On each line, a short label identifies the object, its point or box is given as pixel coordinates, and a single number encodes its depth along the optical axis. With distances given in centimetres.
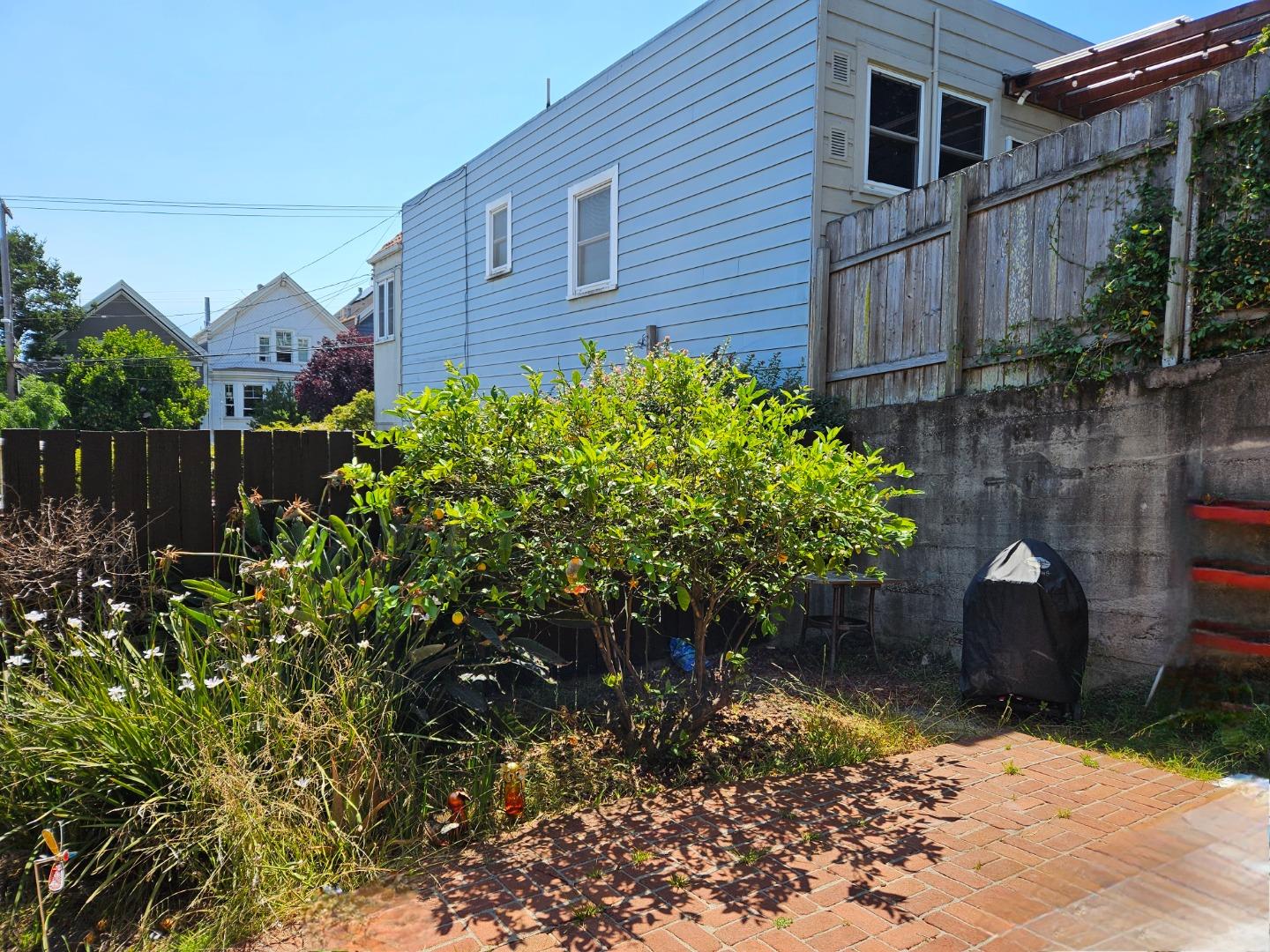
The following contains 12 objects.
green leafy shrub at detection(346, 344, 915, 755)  371
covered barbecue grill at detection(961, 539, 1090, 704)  462
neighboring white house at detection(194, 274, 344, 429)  3522
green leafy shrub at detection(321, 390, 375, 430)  1941
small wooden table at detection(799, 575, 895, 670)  587
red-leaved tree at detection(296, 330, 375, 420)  2762
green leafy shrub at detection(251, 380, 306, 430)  3048
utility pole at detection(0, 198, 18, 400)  2233
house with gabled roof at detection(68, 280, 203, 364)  3266
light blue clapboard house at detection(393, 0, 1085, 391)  771
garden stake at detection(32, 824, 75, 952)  240
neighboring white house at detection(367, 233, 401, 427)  1659
